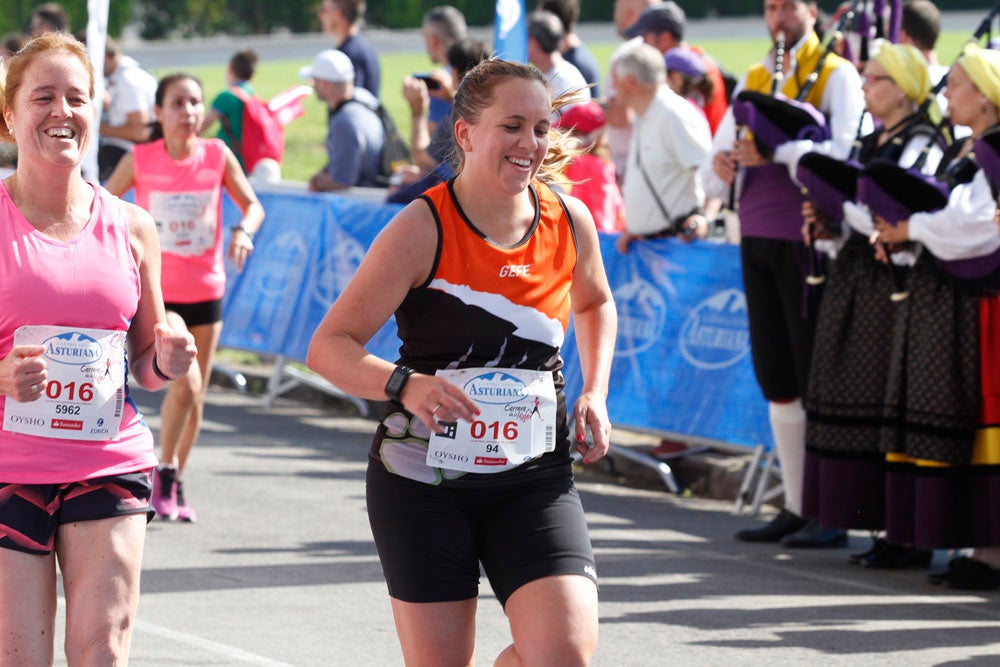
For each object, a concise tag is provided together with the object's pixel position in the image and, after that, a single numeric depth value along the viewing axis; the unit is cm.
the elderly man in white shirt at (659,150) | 1598
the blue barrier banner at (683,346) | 1551
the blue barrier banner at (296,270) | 1981
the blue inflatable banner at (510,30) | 1712
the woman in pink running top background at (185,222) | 1408
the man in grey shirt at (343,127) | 2096
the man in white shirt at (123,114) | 2317
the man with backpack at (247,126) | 2239
